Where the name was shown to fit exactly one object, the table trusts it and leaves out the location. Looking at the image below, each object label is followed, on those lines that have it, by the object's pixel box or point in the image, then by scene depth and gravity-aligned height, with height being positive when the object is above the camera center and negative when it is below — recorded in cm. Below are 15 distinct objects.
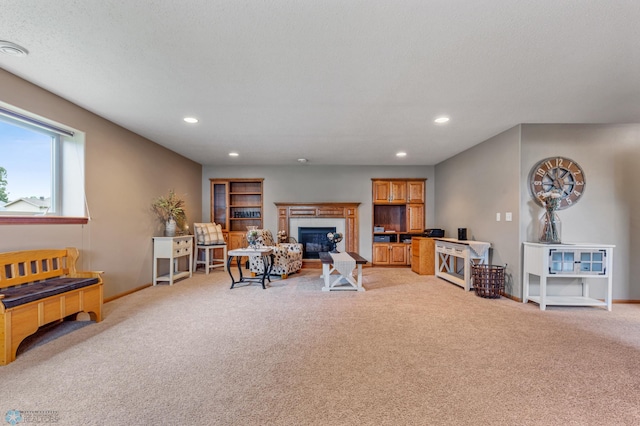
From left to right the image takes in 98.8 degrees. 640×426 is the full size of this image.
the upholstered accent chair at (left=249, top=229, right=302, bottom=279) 522 -95
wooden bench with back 214 -72
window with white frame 275 +51
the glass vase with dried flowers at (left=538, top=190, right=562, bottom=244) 360 -10
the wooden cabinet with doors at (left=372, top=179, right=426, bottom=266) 665 -14
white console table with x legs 439 -79
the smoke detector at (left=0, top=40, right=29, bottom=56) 204 +125
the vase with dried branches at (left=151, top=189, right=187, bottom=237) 489 +4
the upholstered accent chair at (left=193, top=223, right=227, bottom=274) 583 -69
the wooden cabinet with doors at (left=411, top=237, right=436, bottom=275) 568 -91
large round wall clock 378 +47
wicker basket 397 -99
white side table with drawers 470 -67
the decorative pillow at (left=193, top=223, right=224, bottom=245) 585 -47
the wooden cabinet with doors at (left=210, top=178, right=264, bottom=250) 679 +15
